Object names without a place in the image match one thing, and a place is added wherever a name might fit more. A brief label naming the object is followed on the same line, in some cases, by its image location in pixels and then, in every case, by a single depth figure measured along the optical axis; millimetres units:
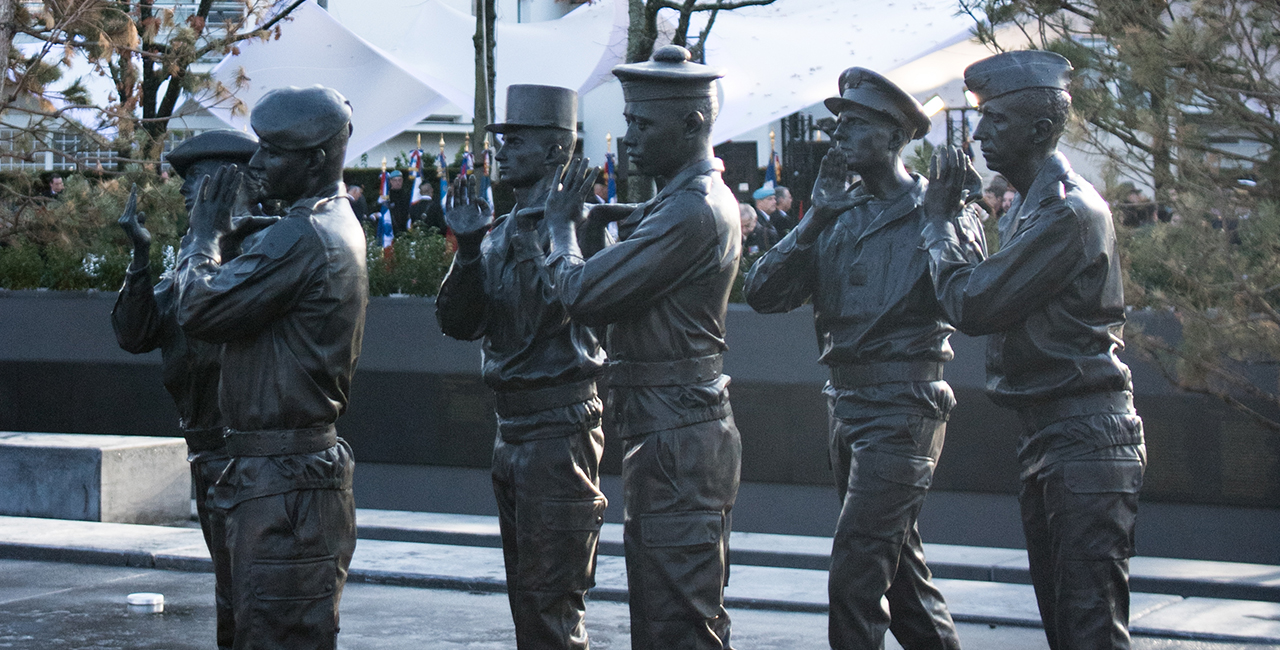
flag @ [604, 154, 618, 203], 18503
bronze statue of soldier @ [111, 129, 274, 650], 6156
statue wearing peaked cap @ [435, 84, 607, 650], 5172
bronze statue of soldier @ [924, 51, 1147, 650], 4531
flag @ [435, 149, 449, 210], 20484
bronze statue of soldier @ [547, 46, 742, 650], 4398
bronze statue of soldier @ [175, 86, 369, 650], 4281
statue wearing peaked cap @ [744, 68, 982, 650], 5203
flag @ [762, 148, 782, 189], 19422
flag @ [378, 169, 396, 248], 17922
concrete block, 10336
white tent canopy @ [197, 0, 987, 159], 17047
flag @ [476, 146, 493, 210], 13969
